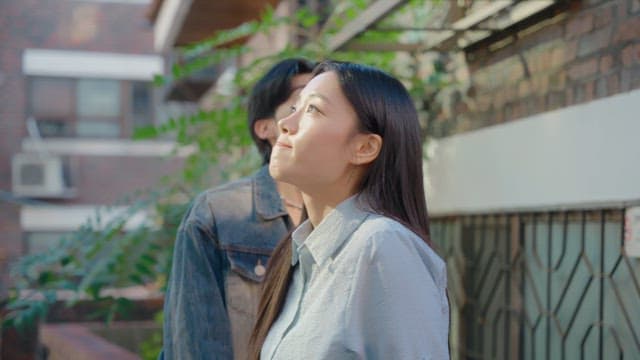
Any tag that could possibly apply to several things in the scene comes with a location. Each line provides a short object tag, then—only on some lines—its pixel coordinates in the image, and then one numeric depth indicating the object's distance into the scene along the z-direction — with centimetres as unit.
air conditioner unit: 1934
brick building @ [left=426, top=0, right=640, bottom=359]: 360
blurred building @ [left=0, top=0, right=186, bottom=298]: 1981
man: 253
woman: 156
